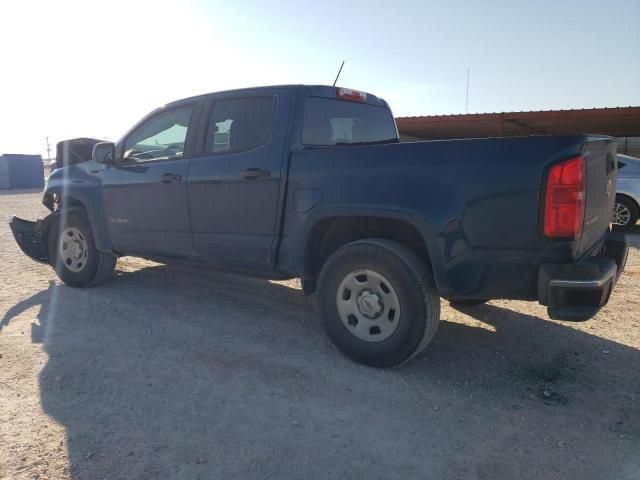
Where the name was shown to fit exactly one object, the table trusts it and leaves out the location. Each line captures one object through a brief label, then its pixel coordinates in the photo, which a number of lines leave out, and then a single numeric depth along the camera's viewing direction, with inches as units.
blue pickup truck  109.1
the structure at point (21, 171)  1003.3
